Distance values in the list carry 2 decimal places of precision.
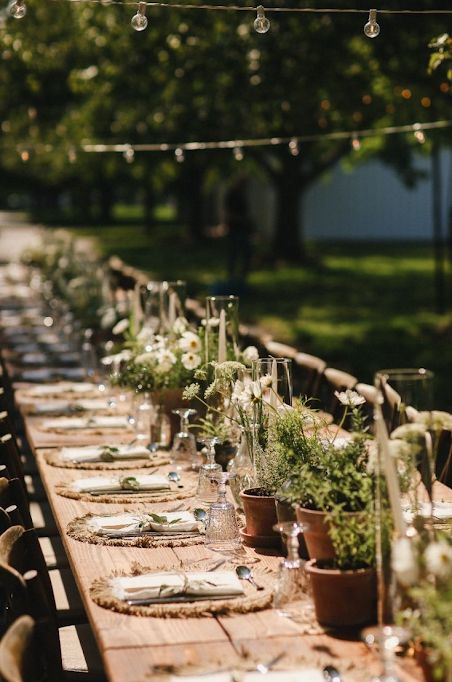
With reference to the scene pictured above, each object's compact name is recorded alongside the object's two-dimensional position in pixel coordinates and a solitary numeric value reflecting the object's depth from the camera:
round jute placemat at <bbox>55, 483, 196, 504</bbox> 4.67
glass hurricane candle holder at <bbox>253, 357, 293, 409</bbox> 4.10
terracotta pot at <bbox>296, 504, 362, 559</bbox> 3.29
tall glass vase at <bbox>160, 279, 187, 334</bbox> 6.51
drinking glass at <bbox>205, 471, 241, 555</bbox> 3.94
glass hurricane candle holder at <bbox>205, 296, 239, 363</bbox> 5.59
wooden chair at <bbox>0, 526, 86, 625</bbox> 3.67
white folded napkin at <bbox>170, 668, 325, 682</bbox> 2.84
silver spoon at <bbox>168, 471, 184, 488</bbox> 4.97
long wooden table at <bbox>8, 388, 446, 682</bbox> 2.94
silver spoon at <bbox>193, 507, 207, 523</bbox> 4.27
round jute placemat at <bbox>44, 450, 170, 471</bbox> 5.29
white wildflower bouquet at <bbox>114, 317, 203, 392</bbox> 5.72
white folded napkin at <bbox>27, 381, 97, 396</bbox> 7.39
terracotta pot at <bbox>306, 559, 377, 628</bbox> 3.12
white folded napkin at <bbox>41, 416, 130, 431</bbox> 6.23
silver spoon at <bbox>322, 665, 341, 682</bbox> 2.84
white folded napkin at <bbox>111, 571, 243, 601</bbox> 3.44
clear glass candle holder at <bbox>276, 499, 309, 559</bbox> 3.57
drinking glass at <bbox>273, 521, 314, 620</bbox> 3.27
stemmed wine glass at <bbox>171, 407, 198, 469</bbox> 5.21
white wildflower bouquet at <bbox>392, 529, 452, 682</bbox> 2.60
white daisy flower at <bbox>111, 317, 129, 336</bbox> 7.19
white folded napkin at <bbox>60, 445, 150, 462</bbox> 5.40
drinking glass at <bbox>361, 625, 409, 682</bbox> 2.48
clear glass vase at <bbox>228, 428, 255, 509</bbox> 4.26
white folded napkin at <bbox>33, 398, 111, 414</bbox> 6.73
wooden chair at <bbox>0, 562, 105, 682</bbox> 3.46
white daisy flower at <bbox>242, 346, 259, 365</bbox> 5.43
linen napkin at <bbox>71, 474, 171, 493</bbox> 4.80
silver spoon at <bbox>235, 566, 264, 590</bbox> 3.60
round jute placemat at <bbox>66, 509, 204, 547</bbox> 4.02
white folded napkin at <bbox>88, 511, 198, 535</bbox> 4.14
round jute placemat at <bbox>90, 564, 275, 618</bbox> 3.32
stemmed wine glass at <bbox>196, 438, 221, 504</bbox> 4.45
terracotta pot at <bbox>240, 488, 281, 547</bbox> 3.91
